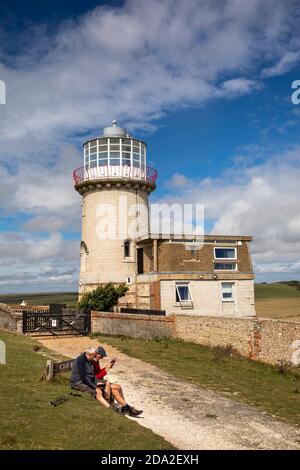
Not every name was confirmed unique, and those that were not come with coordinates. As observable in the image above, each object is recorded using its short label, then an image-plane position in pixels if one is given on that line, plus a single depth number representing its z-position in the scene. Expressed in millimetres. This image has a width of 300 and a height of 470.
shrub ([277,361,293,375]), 18859
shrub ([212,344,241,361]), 21906
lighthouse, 31672
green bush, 32219
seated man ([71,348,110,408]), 12398
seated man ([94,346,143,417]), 11273
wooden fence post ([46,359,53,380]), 13469
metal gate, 28000
